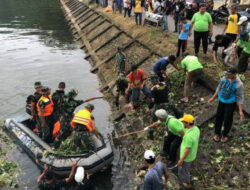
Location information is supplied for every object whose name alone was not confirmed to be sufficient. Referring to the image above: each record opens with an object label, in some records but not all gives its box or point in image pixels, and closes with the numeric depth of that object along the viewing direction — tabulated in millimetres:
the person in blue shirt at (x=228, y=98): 6590
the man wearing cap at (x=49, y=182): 6394
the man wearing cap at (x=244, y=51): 8977
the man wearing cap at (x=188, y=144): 5832
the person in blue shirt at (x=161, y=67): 9804
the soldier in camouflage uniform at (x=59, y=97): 8633
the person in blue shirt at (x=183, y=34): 10922
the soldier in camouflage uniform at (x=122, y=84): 10975
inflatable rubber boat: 7559
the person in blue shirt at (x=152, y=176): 5219
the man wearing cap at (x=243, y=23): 9617
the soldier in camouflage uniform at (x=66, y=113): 8664
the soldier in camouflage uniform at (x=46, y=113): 8391
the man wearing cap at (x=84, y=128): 7434
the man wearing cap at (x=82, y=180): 5914
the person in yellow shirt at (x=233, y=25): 10562
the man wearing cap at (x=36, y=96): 8781
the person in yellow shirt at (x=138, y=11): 18064
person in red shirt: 9566
